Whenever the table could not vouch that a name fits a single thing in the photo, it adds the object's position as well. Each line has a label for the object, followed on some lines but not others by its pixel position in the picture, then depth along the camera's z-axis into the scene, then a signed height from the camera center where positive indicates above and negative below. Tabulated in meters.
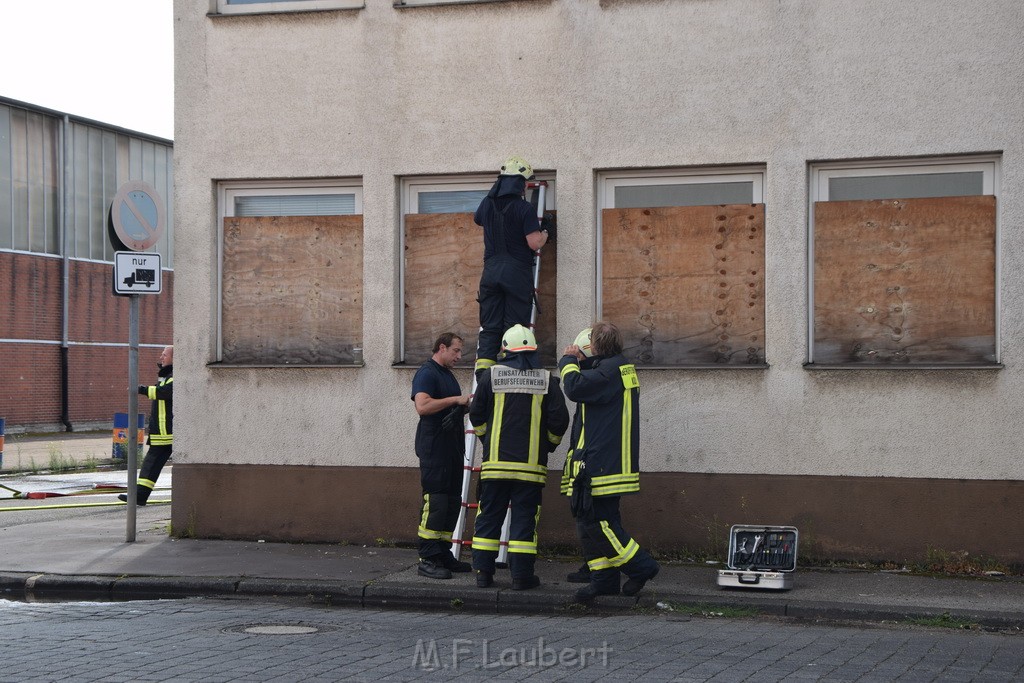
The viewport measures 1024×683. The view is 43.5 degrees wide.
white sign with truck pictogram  11.55 +0.57
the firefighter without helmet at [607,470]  9.07 -0.95
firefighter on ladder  10.30 +0.67
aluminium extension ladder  10.20 -1.17
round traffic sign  11.53 +1.09
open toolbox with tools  9.28 -1.65
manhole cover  7.88 -1.83
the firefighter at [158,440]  15.41 -1.27
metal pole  11.35 -0.62
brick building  35.72 +1.79
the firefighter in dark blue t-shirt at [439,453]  9.98 -0.92
